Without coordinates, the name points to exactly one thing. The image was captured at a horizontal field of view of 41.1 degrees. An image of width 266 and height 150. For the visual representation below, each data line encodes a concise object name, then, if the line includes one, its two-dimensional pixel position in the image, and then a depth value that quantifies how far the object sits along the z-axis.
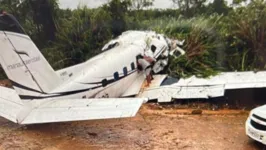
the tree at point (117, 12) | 19.09
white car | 7.95
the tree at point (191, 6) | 24.03
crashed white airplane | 8.03
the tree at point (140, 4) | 21.15
